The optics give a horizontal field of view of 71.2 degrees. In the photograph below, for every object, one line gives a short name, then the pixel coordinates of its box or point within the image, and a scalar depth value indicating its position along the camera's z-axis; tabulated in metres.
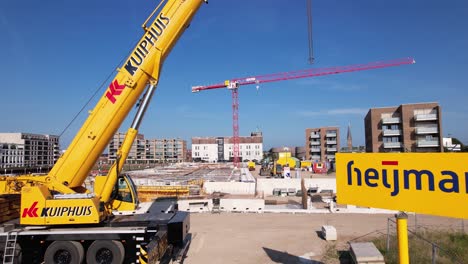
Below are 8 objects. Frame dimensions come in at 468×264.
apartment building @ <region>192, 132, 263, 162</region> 161.75
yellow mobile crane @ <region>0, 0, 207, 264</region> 9.02
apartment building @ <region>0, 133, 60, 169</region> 96.19
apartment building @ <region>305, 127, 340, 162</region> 104.94
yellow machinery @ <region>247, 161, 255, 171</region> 78.86
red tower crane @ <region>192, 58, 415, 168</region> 107.50
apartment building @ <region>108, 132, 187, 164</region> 174.38
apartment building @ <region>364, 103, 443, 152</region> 64.50
